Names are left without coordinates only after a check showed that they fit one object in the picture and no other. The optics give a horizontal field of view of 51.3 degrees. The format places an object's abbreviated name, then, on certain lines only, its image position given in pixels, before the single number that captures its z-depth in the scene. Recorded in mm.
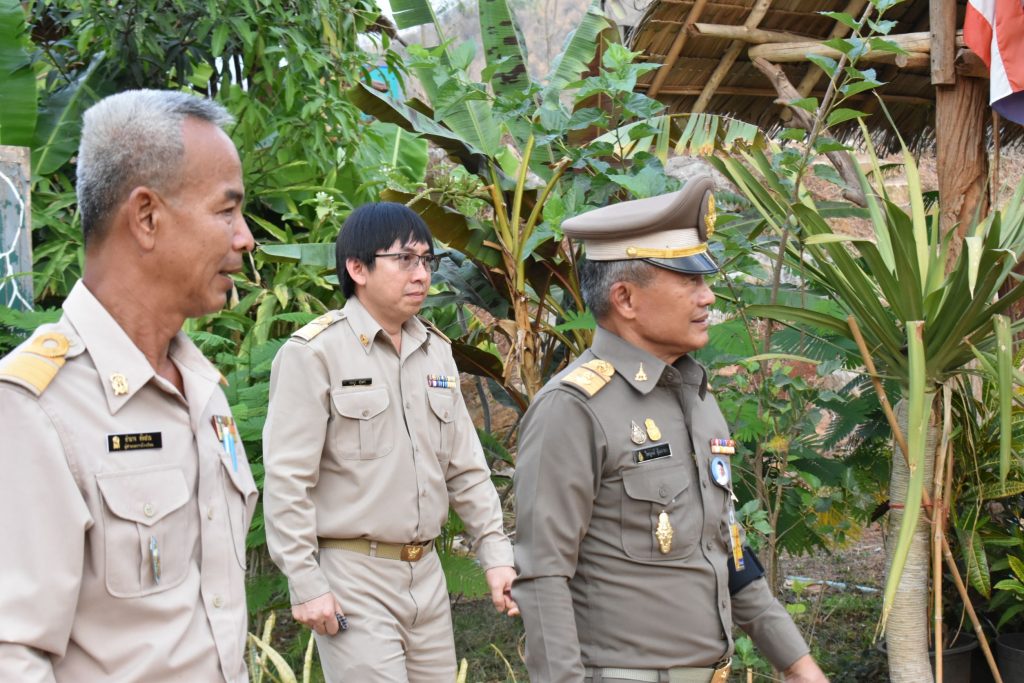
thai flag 5793
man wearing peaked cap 2336
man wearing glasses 3184
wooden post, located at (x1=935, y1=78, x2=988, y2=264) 6277
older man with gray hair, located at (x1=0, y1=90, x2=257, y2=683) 1455
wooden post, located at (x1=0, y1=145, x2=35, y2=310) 4590
